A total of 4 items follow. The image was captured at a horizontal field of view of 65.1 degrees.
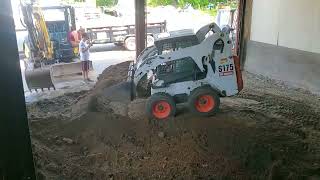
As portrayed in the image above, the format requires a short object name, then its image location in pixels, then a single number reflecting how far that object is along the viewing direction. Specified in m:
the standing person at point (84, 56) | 7.56
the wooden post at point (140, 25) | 7.32
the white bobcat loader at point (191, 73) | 4.94
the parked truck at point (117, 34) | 10.34
